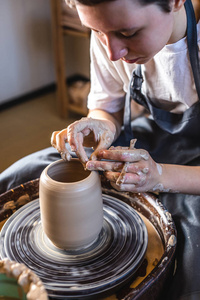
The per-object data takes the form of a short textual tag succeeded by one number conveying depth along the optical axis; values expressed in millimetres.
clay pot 1006
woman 962
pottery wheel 973
